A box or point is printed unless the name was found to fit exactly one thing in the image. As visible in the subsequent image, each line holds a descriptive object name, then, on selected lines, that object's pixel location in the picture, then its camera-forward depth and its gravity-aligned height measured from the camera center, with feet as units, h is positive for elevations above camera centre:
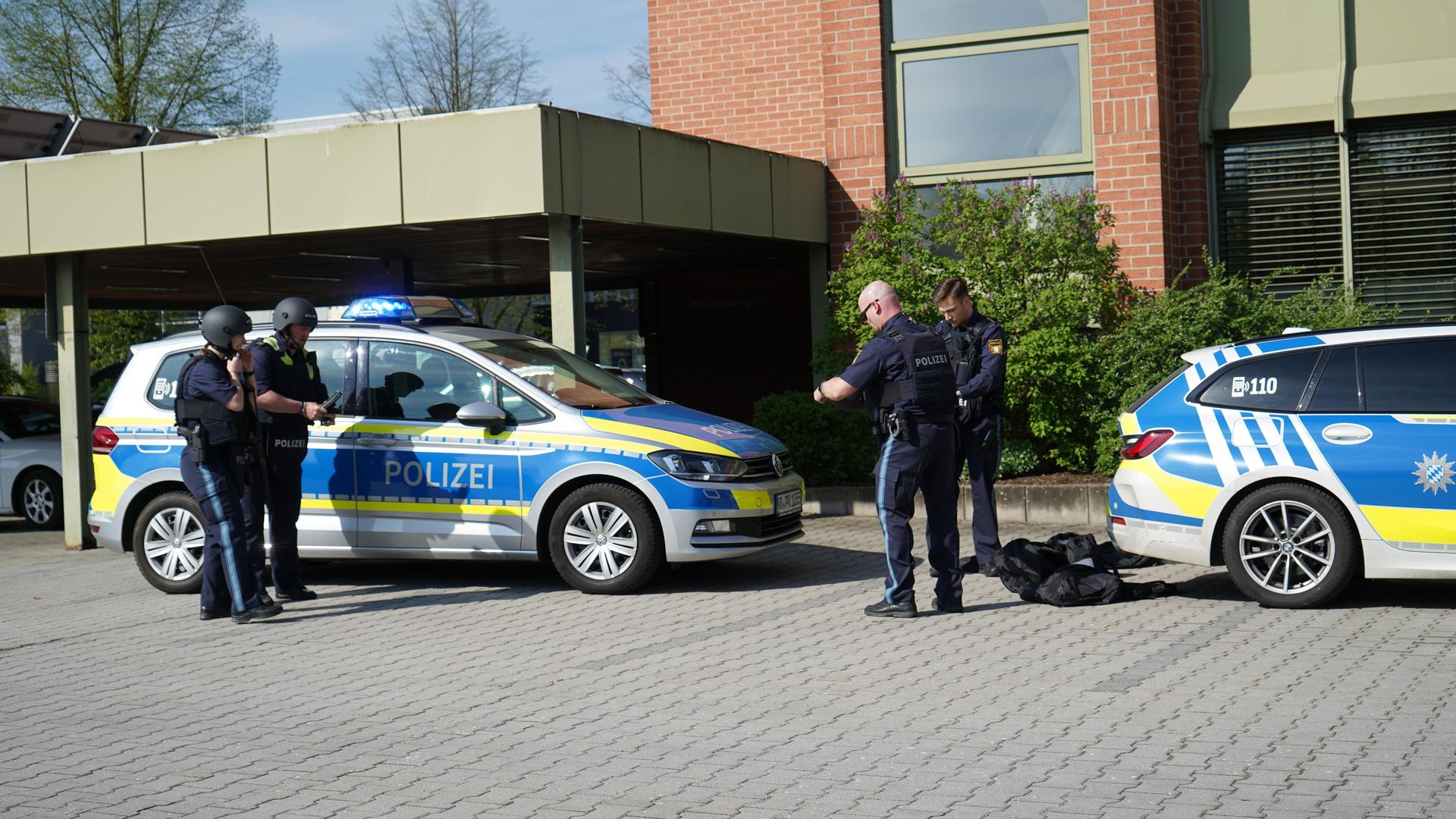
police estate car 25.96 -1.54
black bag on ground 28.63 -3.76
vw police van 30.89 -1.39
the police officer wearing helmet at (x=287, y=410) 30.73 -0.02
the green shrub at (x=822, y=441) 46.80 -1.52
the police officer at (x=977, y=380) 31.19 +0.18
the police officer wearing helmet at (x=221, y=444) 28.94 -0.65
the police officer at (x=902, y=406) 27.02 -0.30
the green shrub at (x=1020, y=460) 45.11 -2.24
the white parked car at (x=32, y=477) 53.11 -2.16
